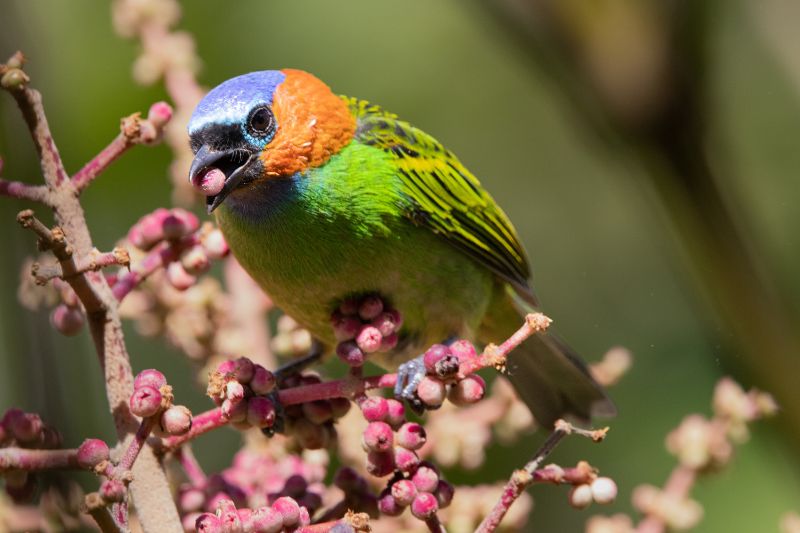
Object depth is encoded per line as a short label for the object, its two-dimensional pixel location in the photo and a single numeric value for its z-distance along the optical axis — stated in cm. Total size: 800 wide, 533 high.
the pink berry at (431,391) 482
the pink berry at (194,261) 516
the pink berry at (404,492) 467
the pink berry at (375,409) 479
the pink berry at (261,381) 485
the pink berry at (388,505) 479
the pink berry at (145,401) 406
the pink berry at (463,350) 471
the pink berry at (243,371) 485
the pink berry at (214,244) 535
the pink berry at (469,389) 483
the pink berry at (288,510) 410
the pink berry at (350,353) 506
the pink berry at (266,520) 400
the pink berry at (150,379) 416
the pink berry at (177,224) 510
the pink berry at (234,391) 470
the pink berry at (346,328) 537
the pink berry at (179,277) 517
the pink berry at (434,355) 474
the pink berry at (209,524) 397
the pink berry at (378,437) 472
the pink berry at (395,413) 484
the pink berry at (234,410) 465
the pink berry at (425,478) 470
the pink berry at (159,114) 483
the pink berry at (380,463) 478
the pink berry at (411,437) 483
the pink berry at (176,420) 420
